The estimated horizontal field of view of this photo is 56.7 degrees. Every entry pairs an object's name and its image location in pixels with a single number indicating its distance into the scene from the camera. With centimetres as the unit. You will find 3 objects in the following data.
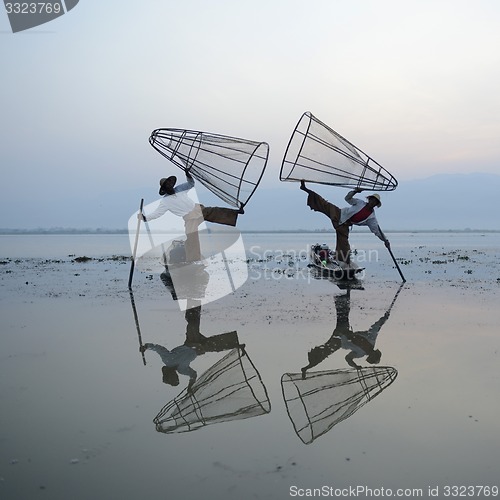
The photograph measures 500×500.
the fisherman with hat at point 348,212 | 1517
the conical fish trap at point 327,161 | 1321
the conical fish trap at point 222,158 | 1251
